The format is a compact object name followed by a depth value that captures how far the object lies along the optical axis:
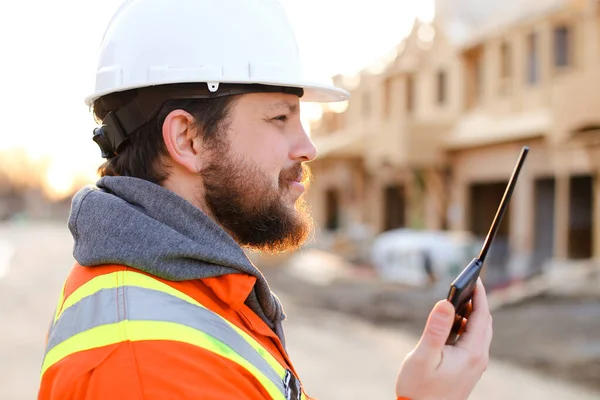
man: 1.41
